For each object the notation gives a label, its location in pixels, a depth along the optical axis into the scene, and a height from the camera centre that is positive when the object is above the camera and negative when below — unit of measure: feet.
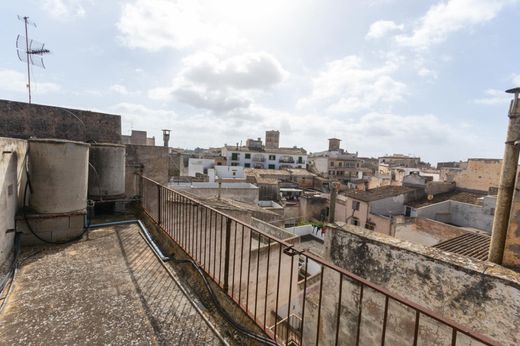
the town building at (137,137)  77.56 +3.73
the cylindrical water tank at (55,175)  14.10 -1.77
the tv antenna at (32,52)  23.21 +8.70
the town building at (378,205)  65.62 -12.17
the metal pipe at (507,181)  15.57 -0.77
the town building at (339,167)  144.36 -4.14
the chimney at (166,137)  43.68 +2.43
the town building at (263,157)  154.19 -0.50
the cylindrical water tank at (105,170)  19.63 -1.82
